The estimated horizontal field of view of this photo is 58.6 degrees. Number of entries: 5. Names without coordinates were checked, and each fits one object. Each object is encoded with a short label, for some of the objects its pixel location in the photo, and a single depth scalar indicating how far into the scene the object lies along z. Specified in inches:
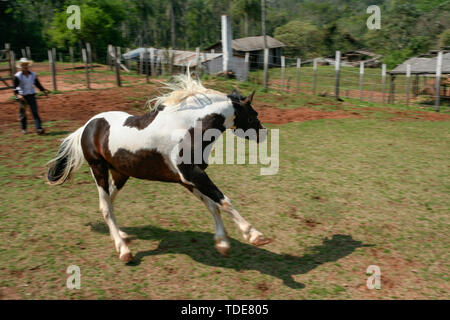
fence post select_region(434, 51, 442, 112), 609.9
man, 358.3
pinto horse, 171.6
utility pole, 744.0
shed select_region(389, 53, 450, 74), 815.7
